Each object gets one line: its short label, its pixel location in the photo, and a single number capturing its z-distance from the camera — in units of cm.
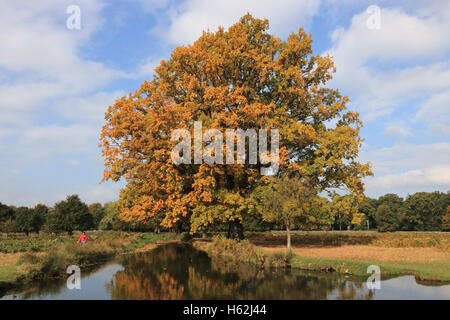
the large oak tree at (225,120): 2547
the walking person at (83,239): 2650
